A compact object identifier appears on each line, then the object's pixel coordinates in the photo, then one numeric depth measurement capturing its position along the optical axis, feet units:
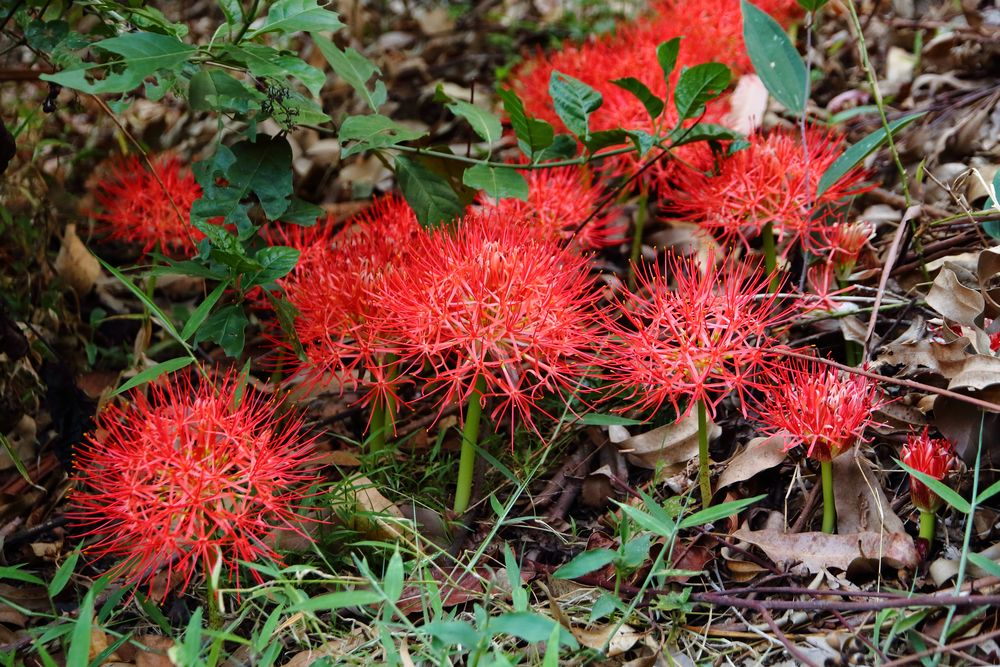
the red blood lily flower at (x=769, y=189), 5.76
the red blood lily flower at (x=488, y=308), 5.34
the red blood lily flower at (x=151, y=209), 6.11
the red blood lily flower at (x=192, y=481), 5.26
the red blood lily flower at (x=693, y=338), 5.34
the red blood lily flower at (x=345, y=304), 5.55
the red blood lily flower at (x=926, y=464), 5.36
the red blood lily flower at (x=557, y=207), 5.92
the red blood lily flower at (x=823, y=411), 5.34
